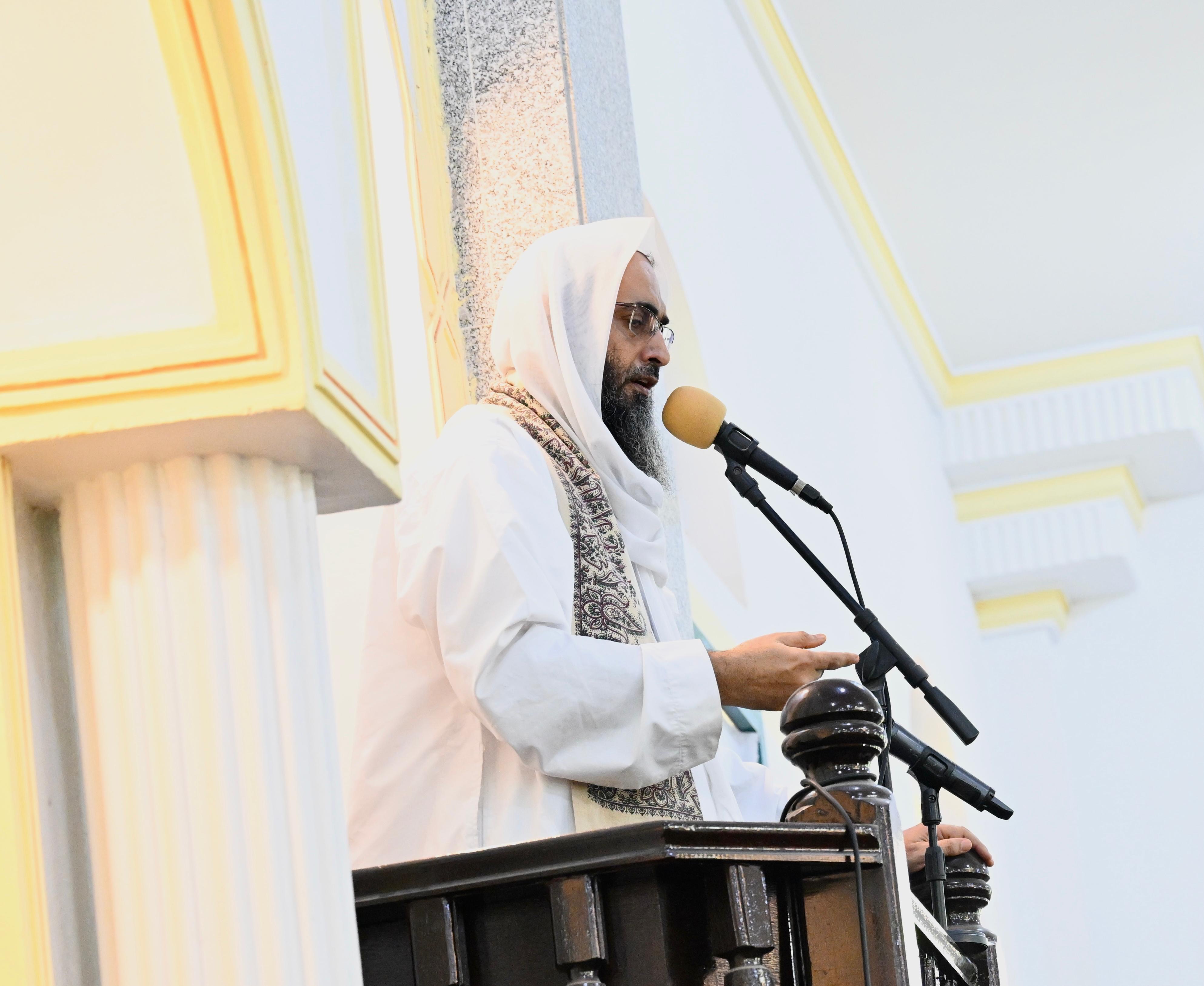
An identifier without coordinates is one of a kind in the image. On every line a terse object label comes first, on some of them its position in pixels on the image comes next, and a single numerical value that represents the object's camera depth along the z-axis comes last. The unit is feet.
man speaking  18.57
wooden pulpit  13.64
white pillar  13.28
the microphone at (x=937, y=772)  20.90
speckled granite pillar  29.63
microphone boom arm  20.88
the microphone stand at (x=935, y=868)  20.99
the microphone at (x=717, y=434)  21.88
